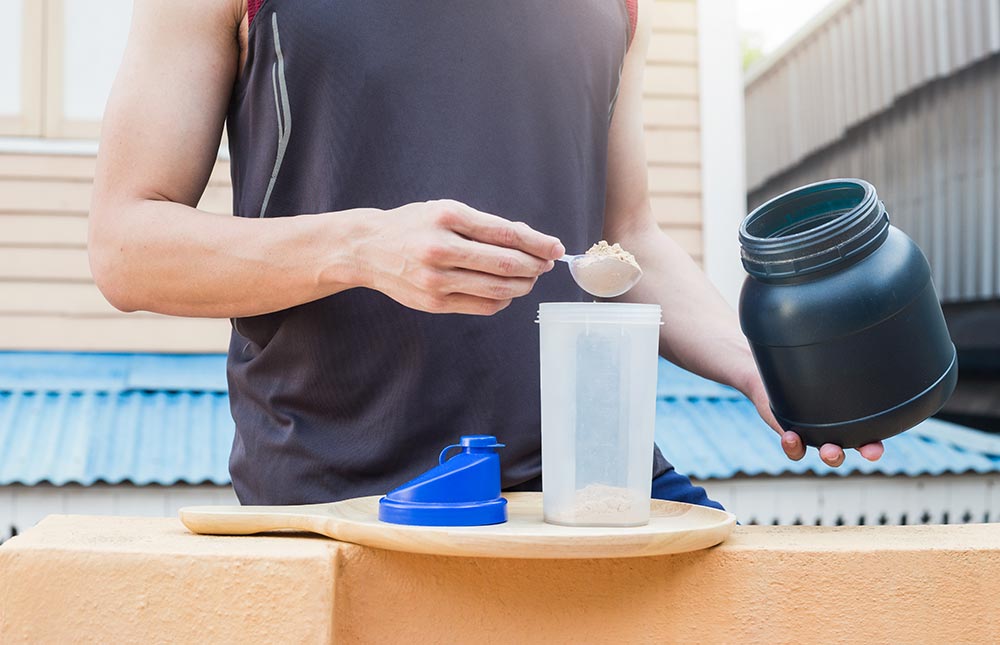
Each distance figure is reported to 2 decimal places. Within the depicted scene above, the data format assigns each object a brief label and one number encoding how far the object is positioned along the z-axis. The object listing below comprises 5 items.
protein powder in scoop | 1.40
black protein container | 1.34
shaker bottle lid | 1.24
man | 1.46
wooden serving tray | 1.16
